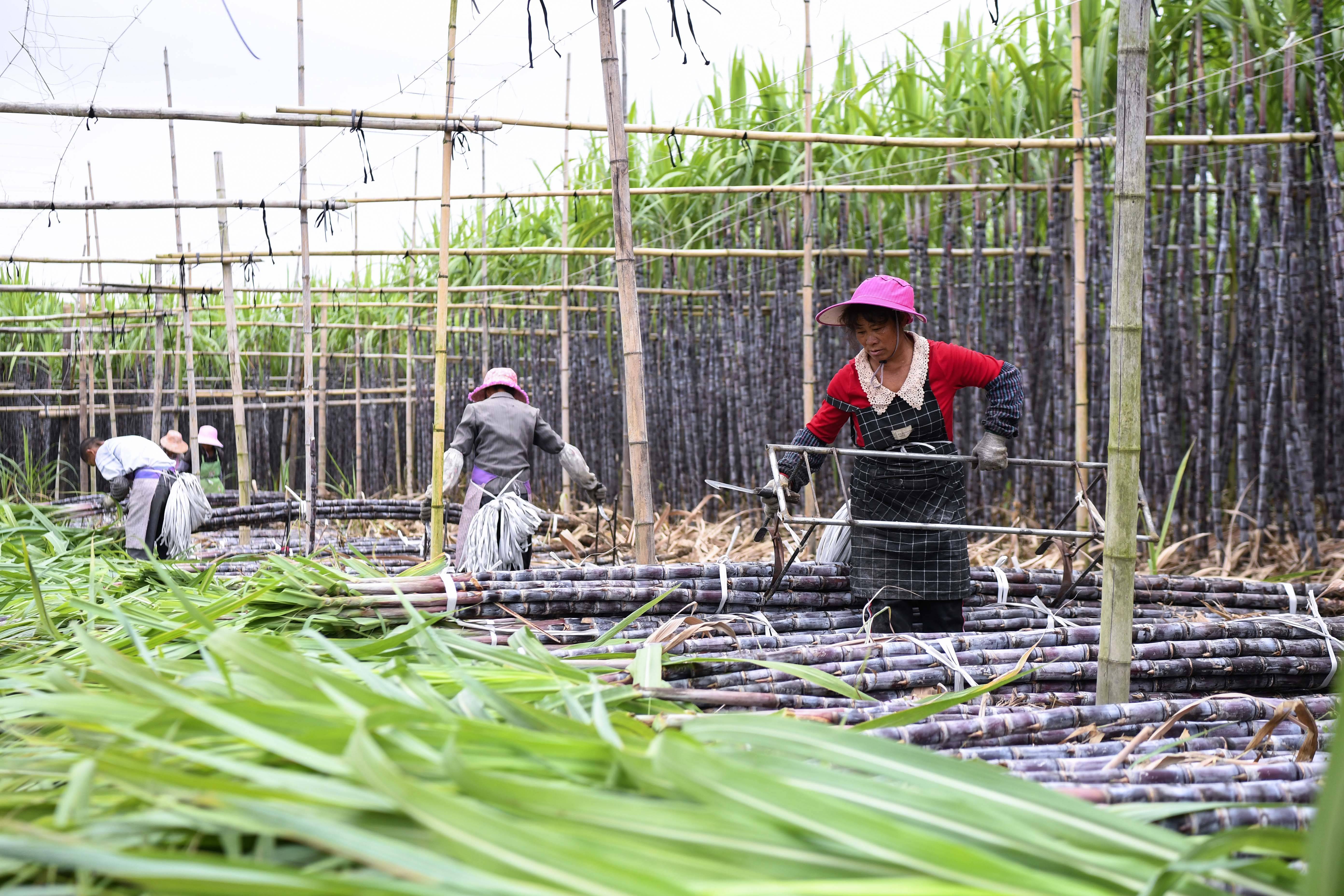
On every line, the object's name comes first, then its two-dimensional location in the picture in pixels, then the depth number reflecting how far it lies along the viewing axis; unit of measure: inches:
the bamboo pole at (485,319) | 321.7
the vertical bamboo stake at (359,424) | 364.8
